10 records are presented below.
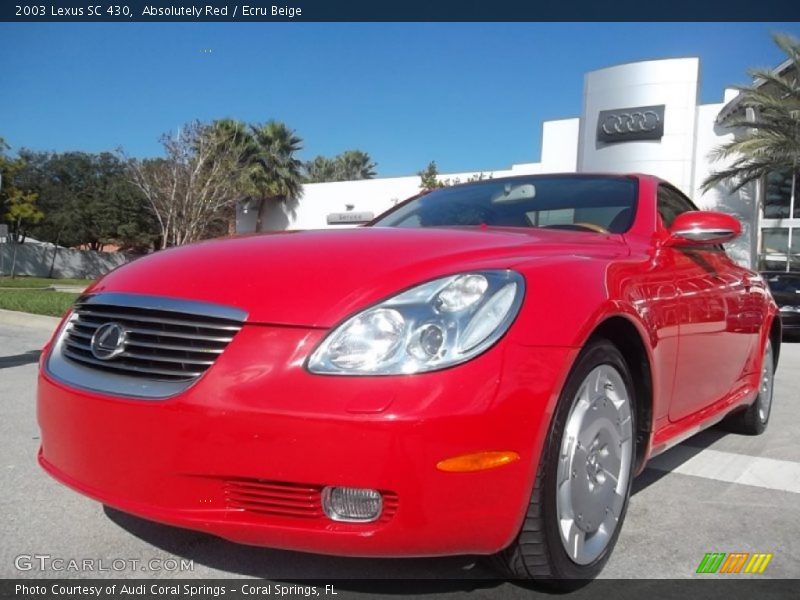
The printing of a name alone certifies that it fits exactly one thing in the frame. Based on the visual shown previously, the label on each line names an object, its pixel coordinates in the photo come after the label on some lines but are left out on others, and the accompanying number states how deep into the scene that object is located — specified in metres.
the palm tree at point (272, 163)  33.22
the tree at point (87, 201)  44.50
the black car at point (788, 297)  12.20
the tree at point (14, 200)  35.00
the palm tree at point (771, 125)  18.45
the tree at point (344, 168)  58.50
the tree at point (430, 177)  29.12
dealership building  22.42
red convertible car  1.80
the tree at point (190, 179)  29.23
